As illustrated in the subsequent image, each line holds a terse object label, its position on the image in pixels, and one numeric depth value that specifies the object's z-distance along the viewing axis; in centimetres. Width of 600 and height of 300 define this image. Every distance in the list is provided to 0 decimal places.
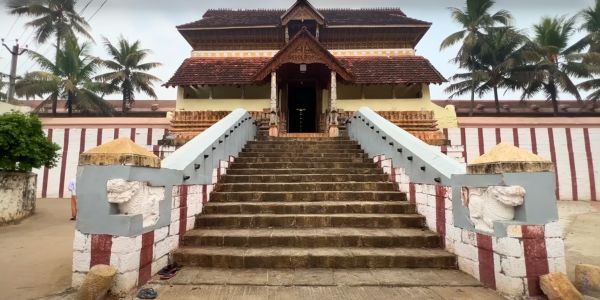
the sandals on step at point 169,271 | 335
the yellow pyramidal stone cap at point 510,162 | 304
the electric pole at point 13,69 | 1856
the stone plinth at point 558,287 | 270
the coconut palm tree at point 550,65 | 1644
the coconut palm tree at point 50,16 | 2025
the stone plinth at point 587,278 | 311
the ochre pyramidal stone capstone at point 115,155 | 306
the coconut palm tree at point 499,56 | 1742
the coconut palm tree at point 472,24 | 1864
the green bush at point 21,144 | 724
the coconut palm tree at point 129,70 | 2134
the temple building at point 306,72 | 1234
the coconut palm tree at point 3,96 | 2237
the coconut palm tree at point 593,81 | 1569
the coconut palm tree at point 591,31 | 1721
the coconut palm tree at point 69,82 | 1689
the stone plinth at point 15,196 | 718
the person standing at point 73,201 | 763
